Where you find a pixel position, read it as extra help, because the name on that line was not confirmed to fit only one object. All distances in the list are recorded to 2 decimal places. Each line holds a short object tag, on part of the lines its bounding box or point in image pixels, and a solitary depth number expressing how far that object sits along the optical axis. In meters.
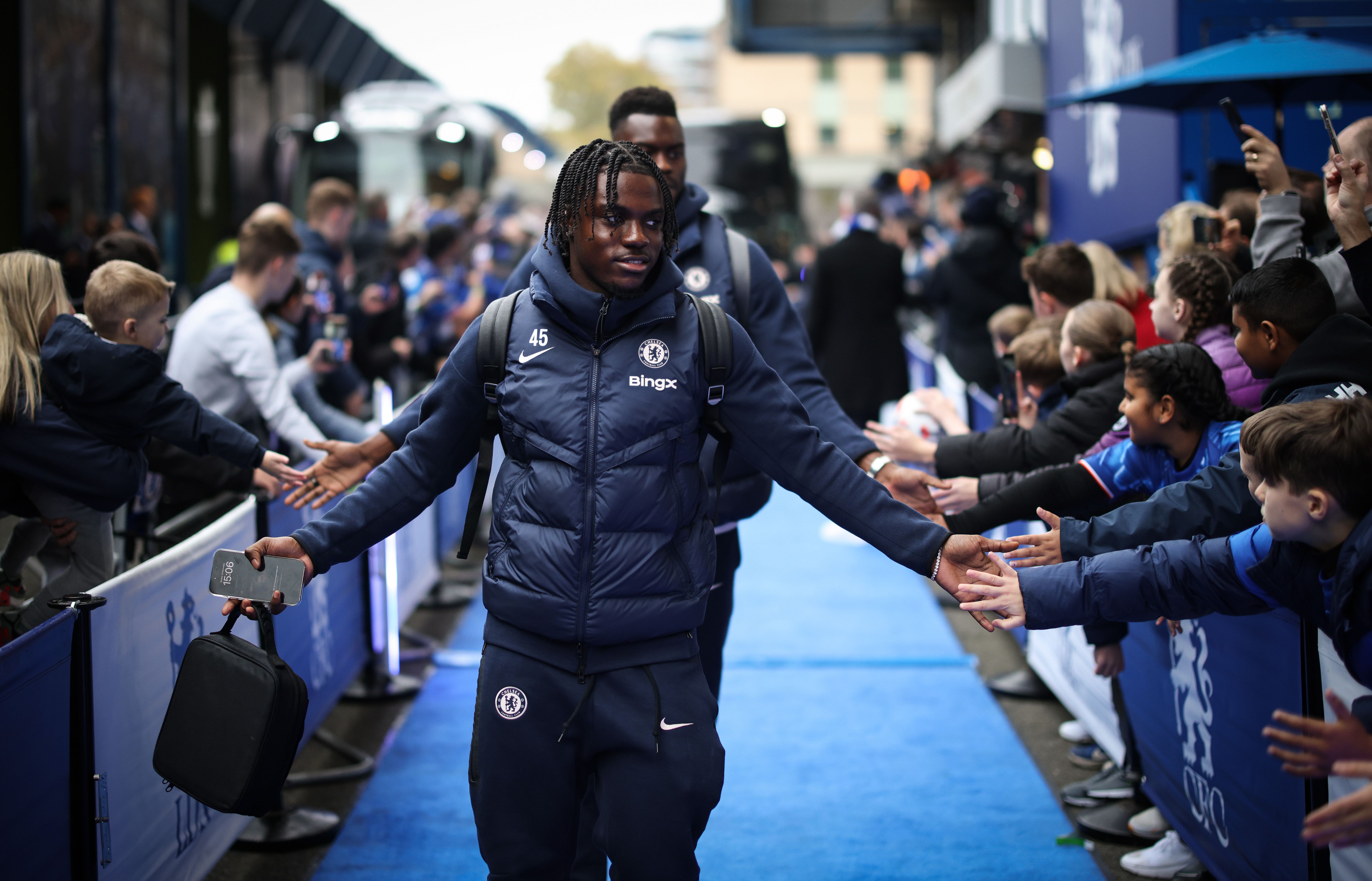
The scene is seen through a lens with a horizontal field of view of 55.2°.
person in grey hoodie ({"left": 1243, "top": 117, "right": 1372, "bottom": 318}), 4.29
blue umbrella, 5.80
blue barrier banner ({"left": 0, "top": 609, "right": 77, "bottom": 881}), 2.93
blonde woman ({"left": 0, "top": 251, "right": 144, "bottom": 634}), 4.04
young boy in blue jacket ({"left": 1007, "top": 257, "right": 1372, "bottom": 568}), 3.34
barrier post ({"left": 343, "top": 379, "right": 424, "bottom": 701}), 6.23
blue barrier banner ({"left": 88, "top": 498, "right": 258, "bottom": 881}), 3.48
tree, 71.75
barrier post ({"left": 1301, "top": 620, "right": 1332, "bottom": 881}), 3.18
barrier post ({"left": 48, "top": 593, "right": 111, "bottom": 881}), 3.29
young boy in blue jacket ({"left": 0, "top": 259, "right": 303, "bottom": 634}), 4.08
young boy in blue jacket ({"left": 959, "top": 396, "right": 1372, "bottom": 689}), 2.75
